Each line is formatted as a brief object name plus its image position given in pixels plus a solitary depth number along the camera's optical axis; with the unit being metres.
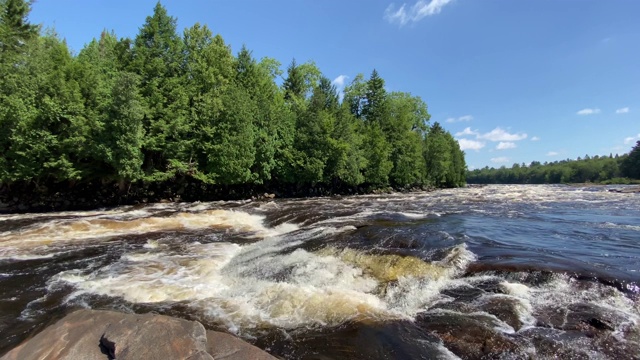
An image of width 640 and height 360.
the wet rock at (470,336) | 5.43
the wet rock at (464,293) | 7.36
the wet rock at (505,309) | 6.21
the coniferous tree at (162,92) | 30.73
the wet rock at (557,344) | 5.23
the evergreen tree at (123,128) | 26.30
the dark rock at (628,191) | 43.22
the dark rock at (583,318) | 5.90
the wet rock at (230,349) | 4.53
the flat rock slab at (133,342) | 4.51
